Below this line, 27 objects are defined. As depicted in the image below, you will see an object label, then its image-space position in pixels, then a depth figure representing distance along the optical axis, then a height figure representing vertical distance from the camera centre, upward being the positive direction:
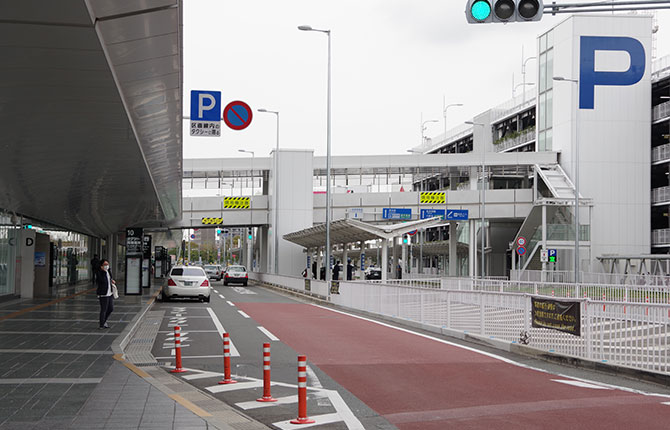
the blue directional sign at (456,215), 54.72 +2.17
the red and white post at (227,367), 10.65 -1.84
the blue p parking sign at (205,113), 16.25 +2.82
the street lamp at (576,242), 42.00 +0.15
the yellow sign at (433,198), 57.84 +3.60
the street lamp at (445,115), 87.19 +15.20
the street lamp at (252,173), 61.36 +5.88
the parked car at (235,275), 53.66 -2.42
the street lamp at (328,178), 33.28 +3.09
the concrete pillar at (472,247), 54.78 -0.21
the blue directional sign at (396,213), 54.41 +2.25
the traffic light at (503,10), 9.43 +3.01
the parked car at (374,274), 66.74 -2.86
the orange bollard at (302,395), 7.85 -1.65
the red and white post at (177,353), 11.88 -1.80
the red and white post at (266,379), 8.84 -1.72
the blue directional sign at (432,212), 55.47 +2.39
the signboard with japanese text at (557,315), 12.90 -1.27
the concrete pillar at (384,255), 29.33 -0.47
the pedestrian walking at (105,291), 18.22 -1.27
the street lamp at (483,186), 50.43 +3.95
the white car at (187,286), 32.00 -1.94
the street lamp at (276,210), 52.88 +2.43
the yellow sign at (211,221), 57.50 +1.60
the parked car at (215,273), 68.62 -2.92
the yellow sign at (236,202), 59.03 +3.16
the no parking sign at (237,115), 17.78 +3.06
